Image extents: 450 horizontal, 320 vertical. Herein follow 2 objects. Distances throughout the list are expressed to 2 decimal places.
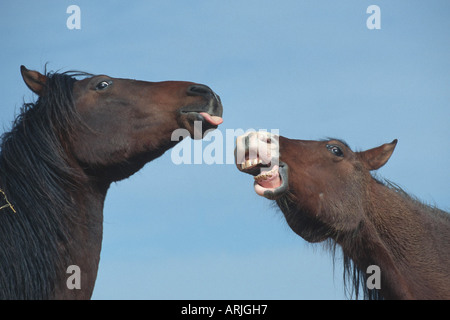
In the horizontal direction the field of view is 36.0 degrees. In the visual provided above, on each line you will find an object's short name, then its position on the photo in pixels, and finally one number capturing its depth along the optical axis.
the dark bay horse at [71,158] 6.70
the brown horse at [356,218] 7.82
